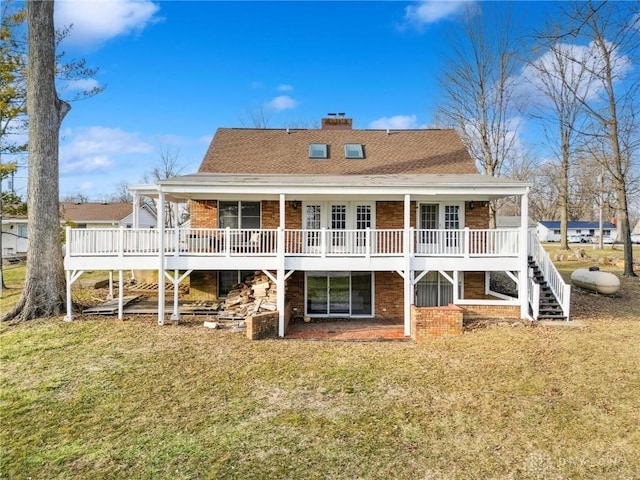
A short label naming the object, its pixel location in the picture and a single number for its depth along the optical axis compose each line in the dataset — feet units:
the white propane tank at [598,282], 47.26
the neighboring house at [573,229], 216.95
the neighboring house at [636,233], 218.91
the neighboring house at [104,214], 113.91
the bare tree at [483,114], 68.95
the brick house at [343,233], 36.14
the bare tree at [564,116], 69.51
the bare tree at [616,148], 61.62
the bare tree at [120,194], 218.18
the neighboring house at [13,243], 95.71
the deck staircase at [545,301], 36.55
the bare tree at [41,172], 36.86
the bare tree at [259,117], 121.08
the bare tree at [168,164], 131.44
